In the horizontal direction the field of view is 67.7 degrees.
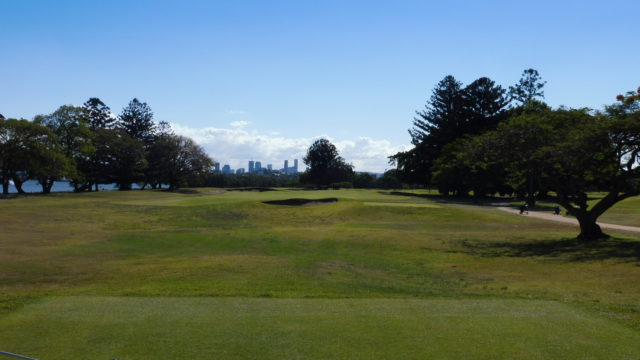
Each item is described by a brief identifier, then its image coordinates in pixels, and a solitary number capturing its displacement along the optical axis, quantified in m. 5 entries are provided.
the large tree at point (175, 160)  86.94
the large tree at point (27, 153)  53.19
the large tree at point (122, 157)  75.12
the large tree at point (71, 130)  63.28
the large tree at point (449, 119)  74.25
